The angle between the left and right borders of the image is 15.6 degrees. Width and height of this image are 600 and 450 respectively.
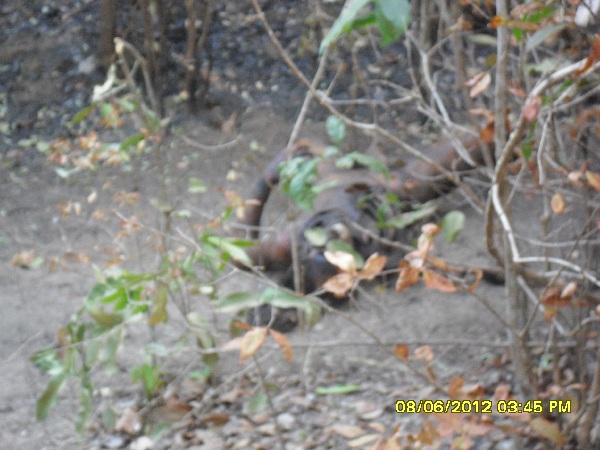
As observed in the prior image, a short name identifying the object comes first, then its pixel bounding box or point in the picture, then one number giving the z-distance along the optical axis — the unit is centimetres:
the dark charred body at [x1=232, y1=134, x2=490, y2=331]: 364
